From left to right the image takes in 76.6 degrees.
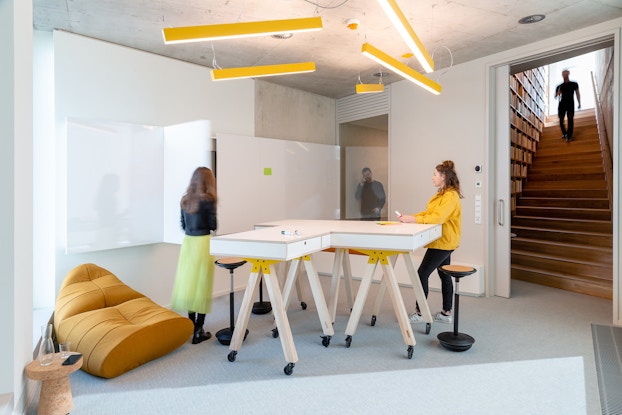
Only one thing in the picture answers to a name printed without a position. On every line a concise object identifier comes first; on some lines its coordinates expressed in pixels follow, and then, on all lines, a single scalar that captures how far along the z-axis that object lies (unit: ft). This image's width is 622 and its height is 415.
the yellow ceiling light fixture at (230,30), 9.03
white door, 16.56
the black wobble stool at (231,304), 11.51
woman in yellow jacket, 12.66
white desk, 9.39
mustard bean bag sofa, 9.41
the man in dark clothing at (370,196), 21.91
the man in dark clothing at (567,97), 24.86
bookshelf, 22.12
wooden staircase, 17.51
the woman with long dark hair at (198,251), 11.93
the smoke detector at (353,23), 13.12
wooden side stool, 7.00
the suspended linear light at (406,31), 7.77
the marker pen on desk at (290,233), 10.22
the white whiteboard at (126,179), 13.20
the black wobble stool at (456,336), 10.70
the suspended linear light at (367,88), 14.48
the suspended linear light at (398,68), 10.14
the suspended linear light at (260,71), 12.10
